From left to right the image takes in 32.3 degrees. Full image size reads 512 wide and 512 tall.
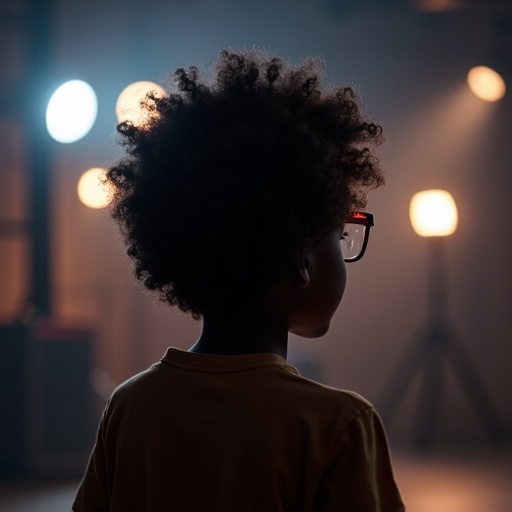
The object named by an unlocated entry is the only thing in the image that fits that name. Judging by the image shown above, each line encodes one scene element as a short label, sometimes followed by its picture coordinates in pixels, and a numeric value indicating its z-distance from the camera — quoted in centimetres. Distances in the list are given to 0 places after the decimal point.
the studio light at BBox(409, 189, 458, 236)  477
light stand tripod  505
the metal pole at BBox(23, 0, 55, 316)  409
